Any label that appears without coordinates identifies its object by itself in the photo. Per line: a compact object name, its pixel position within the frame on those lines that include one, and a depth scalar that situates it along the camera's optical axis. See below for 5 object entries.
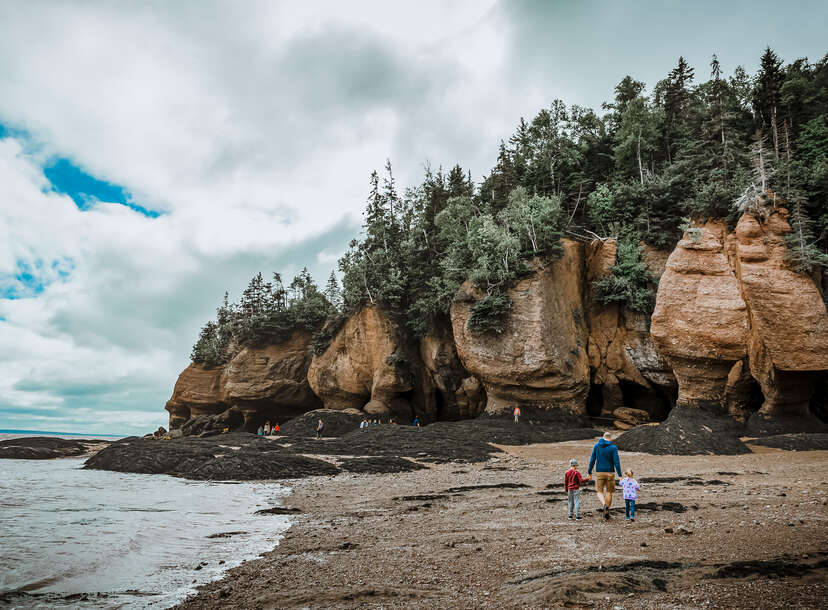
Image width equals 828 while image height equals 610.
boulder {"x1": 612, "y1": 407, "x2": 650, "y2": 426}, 28.44
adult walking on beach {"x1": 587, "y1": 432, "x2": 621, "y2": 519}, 8.70
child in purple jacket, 8.06
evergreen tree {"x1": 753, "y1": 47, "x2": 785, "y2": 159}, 28.77
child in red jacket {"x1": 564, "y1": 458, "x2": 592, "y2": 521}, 8.46
